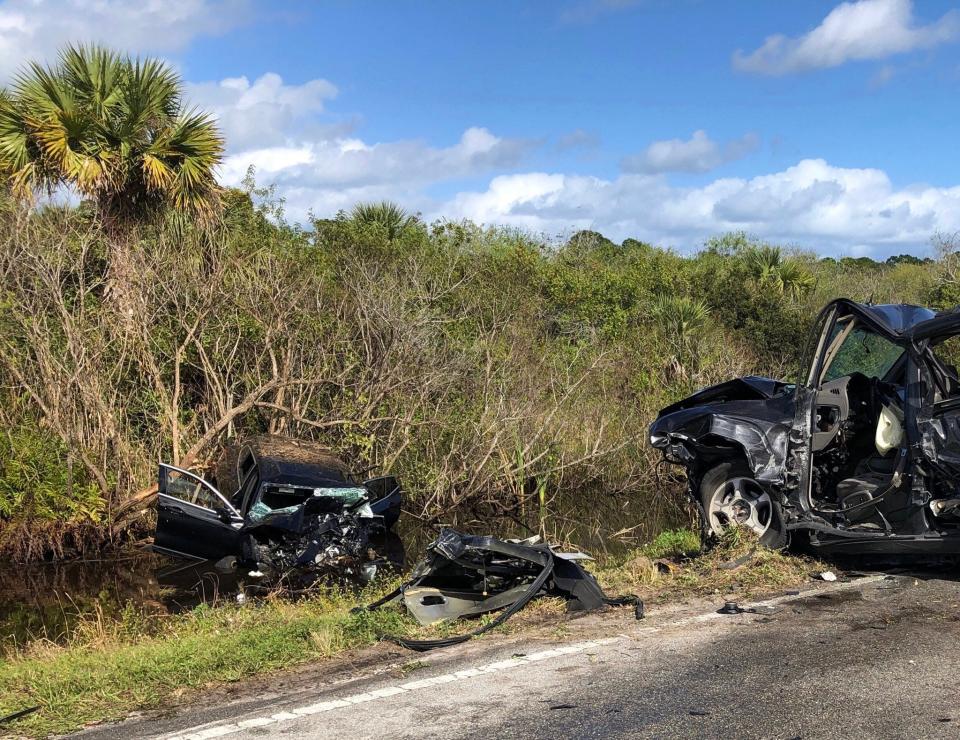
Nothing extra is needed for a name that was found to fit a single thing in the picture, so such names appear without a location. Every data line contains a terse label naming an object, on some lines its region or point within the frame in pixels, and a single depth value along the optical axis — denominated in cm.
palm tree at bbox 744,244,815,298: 3170
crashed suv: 718
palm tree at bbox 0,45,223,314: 1734
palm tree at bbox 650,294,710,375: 2425
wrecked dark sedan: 1259
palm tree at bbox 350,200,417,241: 2755
